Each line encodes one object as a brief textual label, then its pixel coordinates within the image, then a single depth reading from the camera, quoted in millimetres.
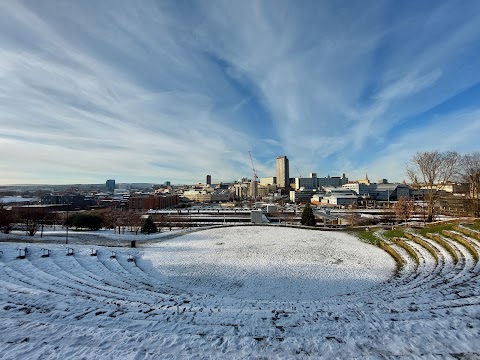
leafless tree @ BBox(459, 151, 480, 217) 30766
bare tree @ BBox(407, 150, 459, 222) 29828
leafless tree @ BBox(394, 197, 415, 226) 35500
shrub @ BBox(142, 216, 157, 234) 33906
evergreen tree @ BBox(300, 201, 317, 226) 37438
